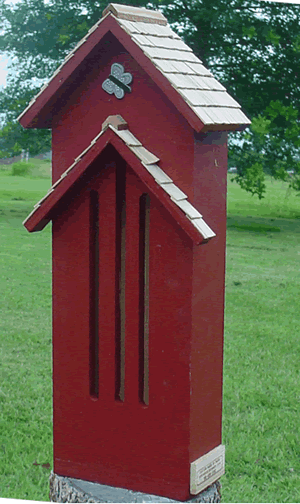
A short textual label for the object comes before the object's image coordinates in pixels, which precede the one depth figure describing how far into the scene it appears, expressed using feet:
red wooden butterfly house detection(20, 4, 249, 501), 9.82
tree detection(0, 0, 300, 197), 38.50
